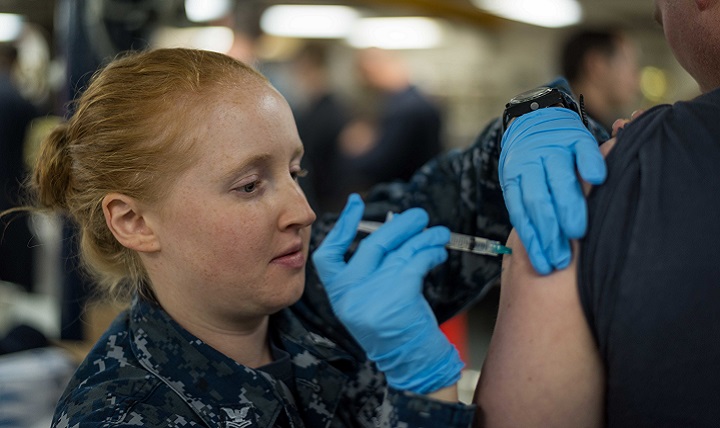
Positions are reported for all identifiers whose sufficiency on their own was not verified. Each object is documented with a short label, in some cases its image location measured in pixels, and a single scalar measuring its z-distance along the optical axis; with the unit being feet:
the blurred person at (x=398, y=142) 16.40
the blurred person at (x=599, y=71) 12.36
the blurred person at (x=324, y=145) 17.40
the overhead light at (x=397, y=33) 32.32
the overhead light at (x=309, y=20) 30.01
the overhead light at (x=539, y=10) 29.89
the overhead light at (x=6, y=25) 26.94
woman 4.15
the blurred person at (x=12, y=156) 16.55
